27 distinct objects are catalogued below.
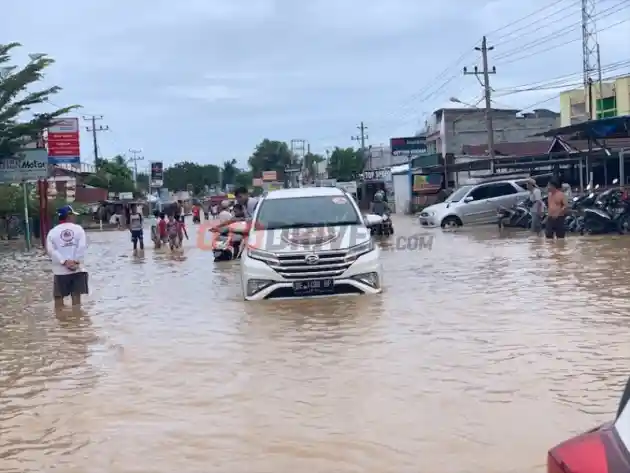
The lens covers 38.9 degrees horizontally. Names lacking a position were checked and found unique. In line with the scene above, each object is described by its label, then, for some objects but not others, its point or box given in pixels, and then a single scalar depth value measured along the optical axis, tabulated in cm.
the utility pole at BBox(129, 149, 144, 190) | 11106
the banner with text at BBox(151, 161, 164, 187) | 8725
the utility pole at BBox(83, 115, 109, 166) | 8875
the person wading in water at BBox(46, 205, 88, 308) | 1170
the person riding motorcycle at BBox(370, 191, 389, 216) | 2835
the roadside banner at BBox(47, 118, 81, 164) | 3850
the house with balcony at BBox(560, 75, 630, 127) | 5153
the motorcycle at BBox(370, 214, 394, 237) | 2742
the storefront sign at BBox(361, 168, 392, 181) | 6146
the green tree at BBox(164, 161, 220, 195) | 13425
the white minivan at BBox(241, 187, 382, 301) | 1122
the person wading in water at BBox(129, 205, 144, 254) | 2669
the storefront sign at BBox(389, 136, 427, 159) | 6975
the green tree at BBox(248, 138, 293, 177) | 11506
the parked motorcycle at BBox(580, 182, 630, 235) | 2238
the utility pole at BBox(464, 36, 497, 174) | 4600
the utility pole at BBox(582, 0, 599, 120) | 4012
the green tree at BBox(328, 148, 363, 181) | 9594
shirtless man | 1984
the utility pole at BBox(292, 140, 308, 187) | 10419
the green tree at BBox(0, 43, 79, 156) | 2730
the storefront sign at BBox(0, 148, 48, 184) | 2852
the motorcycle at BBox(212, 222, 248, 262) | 1962
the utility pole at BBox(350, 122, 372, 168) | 9931
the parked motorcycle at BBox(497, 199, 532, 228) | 2717
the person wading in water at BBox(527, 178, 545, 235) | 2430
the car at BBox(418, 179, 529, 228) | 3061
